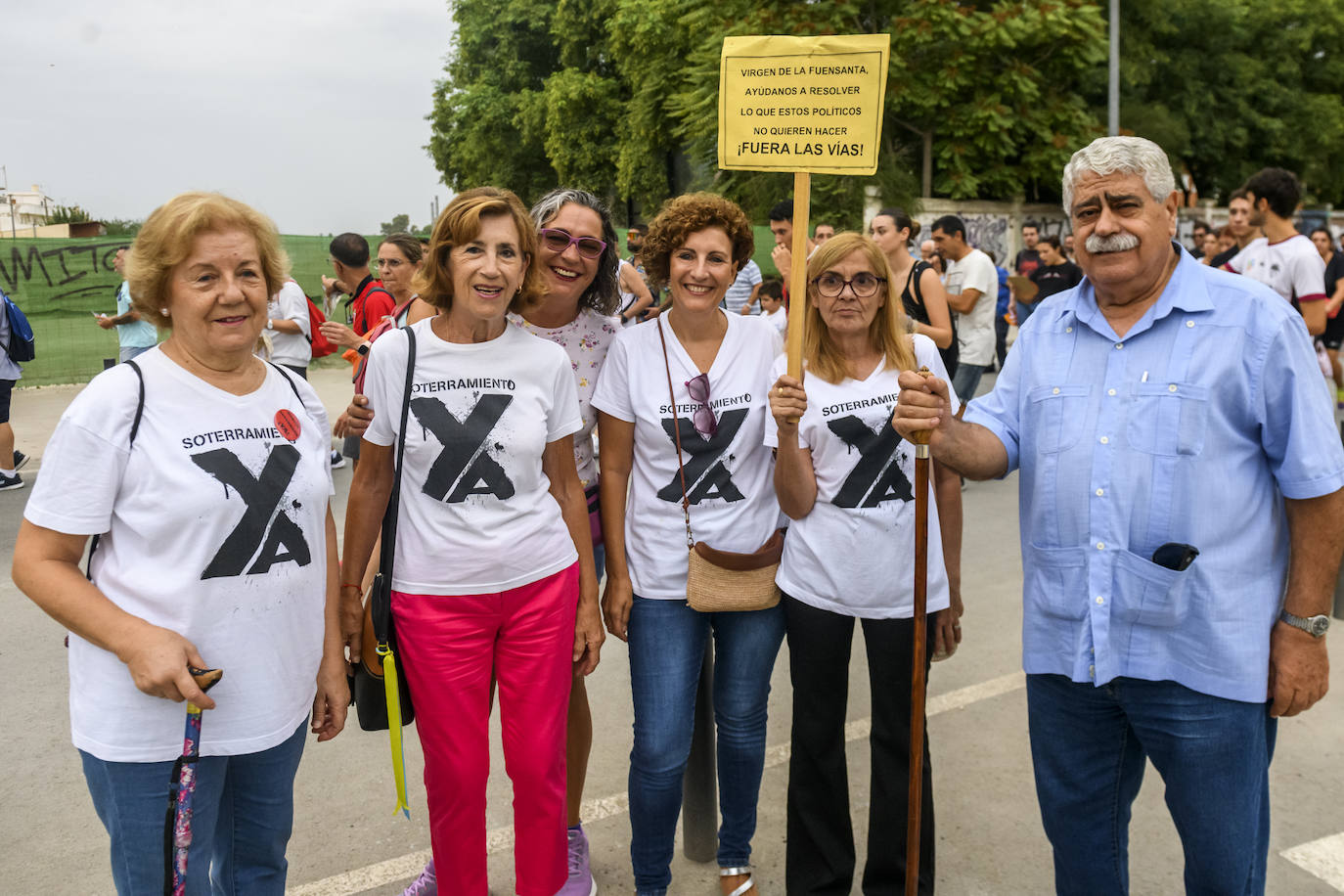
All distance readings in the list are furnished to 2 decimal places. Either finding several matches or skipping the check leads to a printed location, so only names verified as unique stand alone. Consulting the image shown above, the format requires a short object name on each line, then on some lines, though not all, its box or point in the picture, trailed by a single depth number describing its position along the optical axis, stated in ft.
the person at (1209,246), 40.80
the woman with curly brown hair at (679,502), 9.37
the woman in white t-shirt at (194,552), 6.31
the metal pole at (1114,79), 60.64
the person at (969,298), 25.43
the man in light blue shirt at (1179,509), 7.07
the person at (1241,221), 25.30
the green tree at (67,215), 173.30
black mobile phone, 7.06
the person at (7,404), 25.78
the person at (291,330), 26.53
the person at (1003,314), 42.60
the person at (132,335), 30.96
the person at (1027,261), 46.08
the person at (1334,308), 25.07
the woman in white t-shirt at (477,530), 8.32
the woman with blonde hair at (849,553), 9.09
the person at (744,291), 33.45
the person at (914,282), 20.36
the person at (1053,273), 32.71
